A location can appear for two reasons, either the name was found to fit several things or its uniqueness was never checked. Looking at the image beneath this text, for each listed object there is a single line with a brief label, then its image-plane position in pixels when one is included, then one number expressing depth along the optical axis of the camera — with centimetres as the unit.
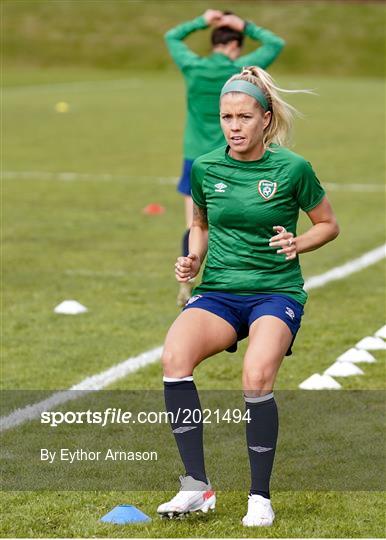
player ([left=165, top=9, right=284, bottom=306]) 2245
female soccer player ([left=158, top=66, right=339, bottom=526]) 1112
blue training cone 1103
